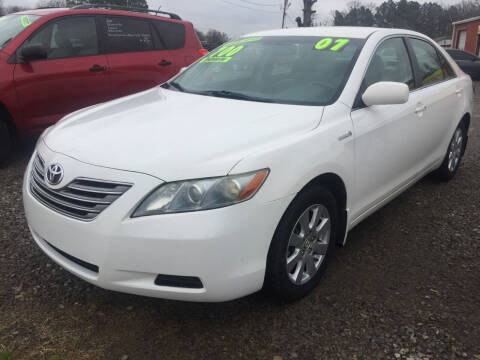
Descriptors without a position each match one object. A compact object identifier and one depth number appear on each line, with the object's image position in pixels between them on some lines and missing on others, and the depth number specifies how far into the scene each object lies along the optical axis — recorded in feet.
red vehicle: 15.89
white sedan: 6.82
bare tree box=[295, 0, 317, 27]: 84.70
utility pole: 131.02
